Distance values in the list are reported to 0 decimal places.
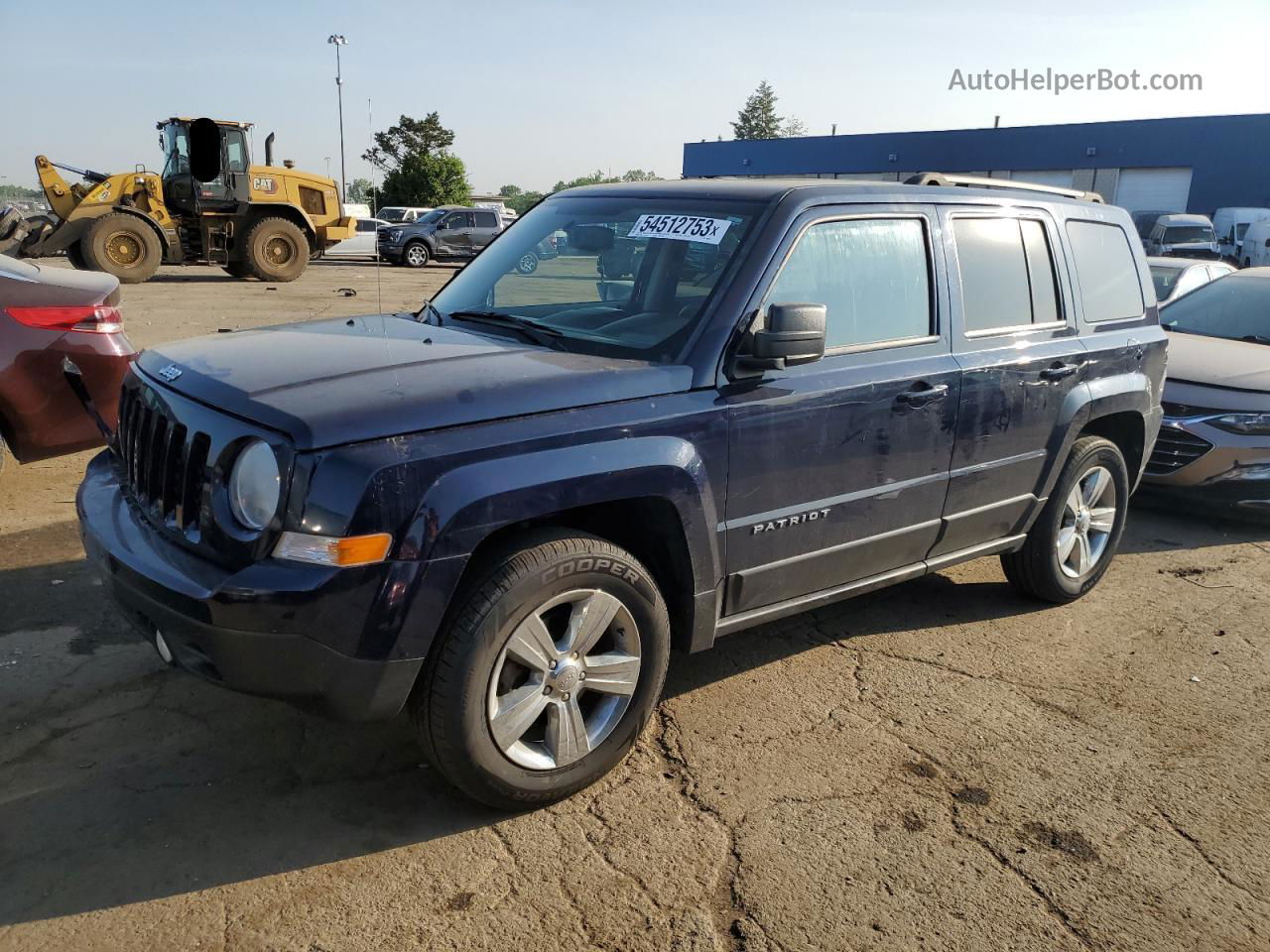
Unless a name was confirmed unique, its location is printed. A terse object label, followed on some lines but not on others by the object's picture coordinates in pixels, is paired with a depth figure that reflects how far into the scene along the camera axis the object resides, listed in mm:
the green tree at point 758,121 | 94062
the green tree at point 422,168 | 48938
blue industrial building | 37750
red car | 5047
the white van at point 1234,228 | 28891
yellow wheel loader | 19078
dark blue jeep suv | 2715
